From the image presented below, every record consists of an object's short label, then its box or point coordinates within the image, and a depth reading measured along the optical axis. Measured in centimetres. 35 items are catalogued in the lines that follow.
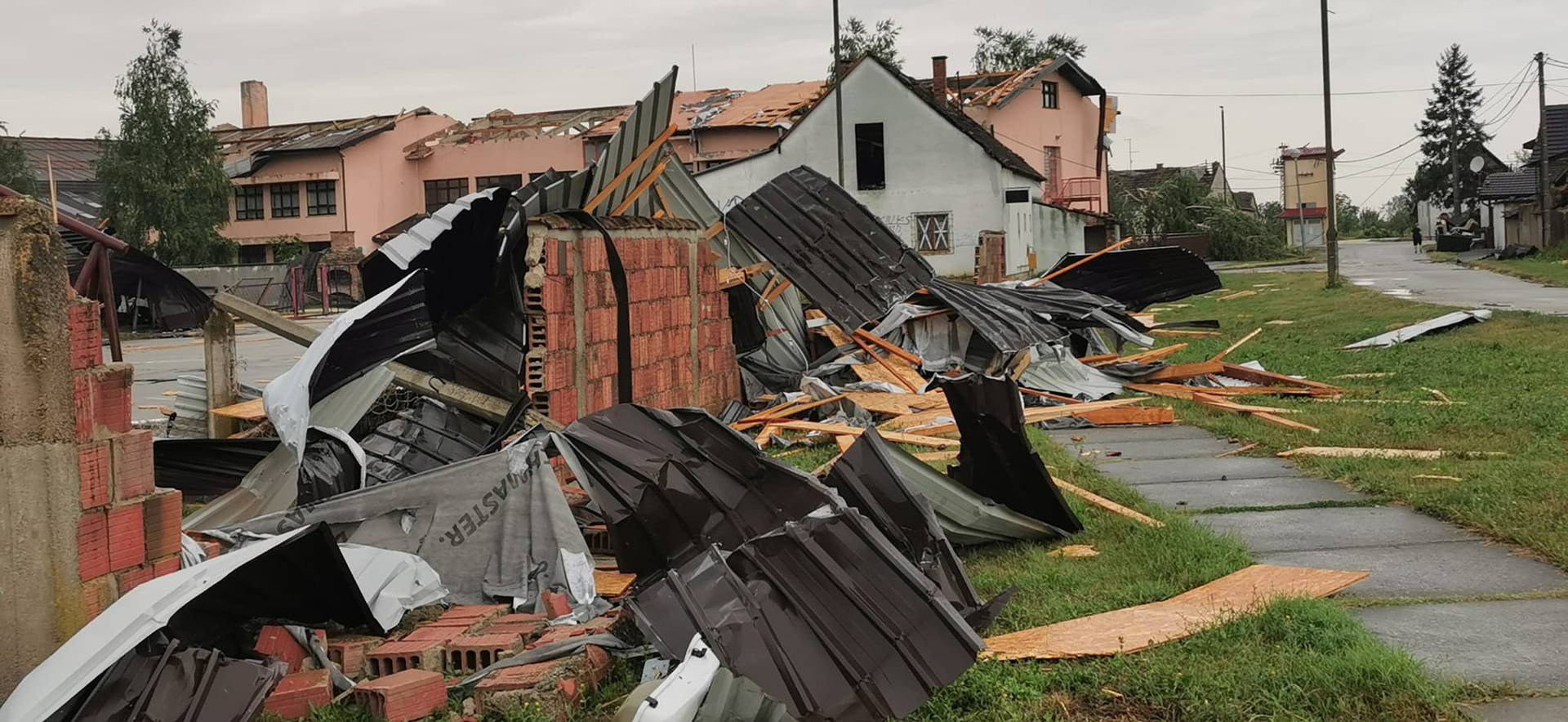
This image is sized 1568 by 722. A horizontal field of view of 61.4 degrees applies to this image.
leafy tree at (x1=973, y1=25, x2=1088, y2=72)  6278
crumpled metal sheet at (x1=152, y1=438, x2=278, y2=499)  668
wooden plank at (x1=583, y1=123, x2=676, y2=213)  856
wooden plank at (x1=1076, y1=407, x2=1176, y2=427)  1095
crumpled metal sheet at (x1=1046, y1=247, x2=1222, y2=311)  1677
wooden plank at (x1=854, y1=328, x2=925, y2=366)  1320
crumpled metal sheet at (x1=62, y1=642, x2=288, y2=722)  384
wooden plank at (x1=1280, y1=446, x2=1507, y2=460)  830
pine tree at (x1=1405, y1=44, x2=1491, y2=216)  8669
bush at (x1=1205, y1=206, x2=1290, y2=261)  5631
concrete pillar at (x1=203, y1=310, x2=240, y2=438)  853
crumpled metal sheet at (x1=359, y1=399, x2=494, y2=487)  735
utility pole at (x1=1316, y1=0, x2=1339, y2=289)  2747
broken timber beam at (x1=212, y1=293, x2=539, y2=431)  757
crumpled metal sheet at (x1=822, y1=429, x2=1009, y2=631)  508
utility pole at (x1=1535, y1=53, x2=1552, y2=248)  3912
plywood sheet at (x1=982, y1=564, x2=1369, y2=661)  464
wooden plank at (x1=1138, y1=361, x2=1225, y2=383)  1286
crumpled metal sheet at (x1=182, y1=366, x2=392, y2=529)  630
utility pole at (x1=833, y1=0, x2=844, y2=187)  2954
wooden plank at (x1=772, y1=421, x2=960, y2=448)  951
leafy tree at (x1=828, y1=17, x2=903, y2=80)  5541
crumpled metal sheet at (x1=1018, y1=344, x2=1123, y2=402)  1262
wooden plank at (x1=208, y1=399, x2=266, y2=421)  826
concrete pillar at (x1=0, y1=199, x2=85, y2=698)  401
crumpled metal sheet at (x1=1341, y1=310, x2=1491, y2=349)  1538
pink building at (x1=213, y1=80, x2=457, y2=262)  4875
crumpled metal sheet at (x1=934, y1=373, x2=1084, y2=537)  622
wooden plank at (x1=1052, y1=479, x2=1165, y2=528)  671
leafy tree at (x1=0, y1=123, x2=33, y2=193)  4044
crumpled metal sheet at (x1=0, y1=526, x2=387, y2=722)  380
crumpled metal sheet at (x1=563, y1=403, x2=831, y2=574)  534
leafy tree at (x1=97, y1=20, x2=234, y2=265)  4116
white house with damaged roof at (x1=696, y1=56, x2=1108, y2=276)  3750
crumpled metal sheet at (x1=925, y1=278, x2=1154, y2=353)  1311
